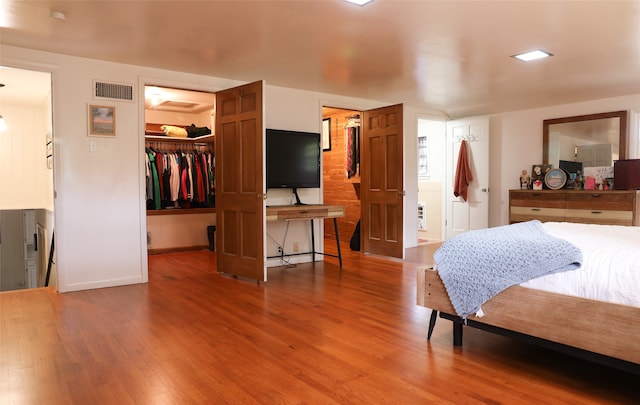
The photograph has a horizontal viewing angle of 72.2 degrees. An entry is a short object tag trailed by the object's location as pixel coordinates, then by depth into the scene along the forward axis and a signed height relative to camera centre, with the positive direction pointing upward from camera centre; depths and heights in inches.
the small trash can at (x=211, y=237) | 267.4 -30.5
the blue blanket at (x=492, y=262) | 88.5 -16.2
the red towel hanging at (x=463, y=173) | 283.1 +8.0
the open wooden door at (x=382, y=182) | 225.0 +2.3
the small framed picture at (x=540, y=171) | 254.5 +8.1
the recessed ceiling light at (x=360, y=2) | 112.0 +47.2
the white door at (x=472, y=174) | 277.7 +5.2
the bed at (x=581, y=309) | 77.0 -24.0
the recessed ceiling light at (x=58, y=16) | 119.2 +47.5
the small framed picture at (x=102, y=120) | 167.0 +26.0
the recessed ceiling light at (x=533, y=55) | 159.0 +48.1
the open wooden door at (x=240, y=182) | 169.9 +2.0
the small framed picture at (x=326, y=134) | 296.4 +35.7
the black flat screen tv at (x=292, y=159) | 203.0 +13.3
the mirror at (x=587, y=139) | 232.2 +25.5
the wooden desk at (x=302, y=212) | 182.7 -11.2
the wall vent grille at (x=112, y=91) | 167.6 +37.6
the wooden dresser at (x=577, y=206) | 210.4 -11.2
